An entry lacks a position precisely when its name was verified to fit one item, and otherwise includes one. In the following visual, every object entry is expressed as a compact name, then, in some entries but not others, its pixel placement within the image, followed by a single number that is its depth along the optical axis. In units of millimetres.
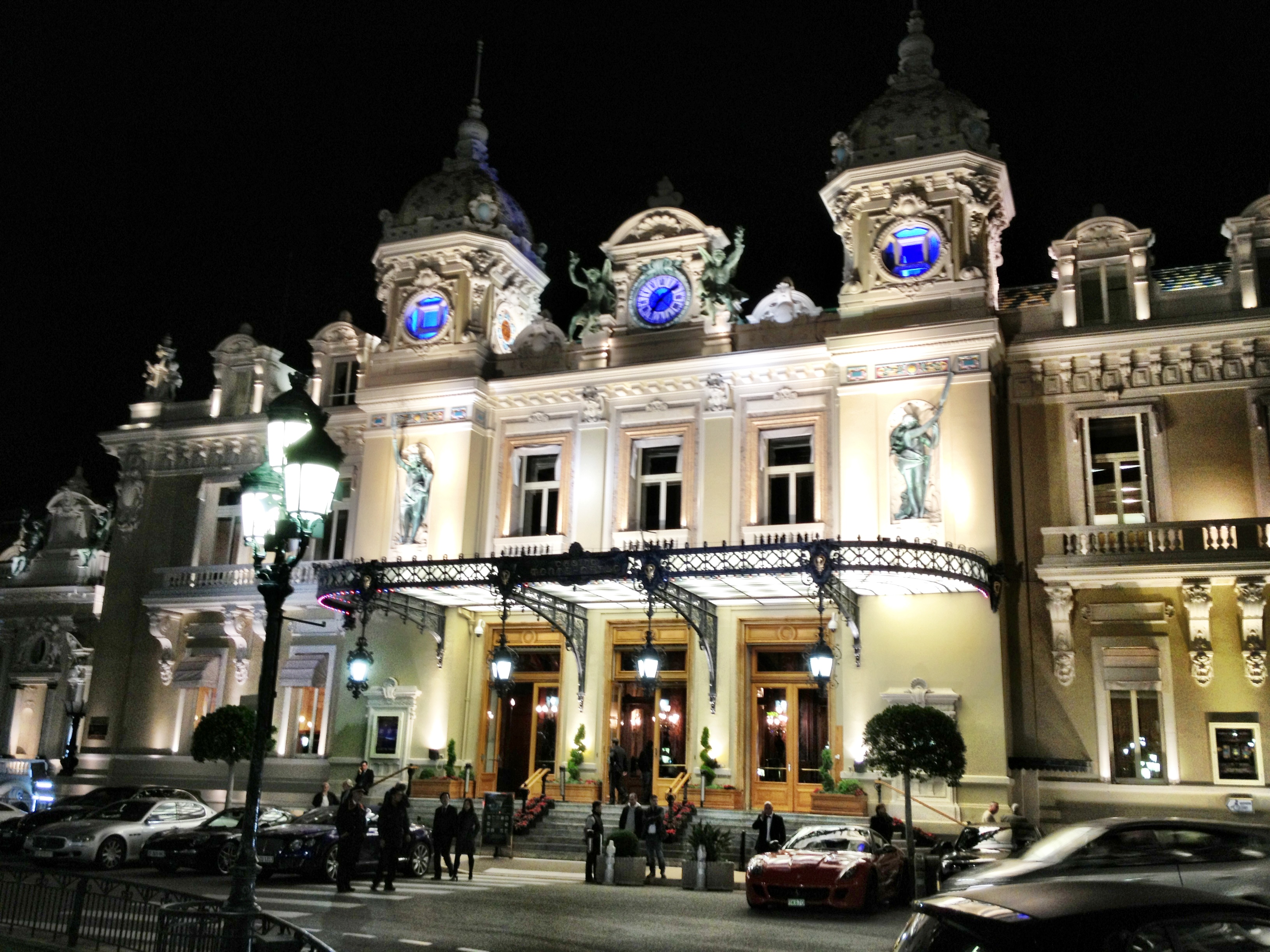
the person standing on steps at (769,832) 19636
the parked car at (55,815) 23562
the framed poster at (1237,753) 21859
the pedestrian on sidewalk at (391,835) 17844
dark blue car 18844
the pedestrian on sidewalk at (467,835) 19766
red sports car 15945
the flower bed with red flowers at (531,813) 24688
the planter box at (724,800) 24359
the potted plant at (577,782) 26047
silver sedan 20375
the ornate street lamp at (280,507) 9695
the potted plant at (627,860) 19781
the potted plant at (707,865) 19094
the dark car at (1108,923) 5020
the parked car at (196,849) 19703
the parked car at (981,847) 16562
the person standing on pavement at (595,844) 20016
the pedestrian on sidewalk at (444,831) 19688
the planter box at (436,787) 26219
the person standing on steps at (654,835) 20250
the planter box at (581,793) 25984
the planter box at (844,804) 22531
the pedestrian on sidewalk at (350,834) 17797
